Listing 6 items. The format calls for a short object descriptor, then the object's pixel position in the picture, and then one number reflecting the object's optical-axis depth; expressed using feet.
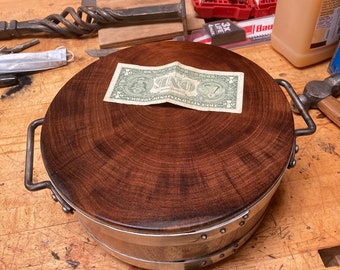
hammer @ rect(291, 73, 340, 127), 2.20
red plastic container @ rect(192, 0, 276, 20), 2.92
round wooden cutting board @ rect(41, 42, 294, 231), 1.39
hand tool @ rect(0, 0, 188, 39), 2.82
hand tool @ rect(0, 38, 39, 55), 2.81
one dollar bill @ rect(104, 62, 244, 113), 1.78
